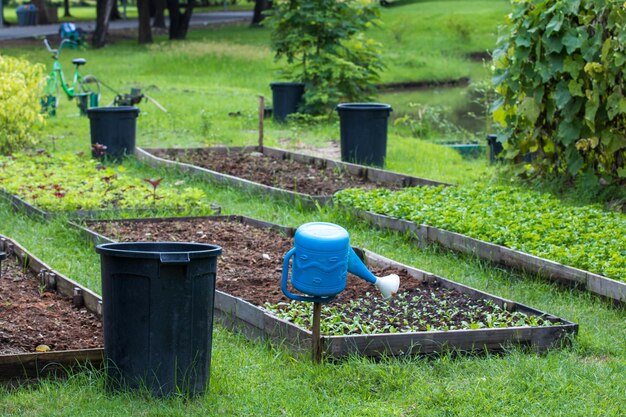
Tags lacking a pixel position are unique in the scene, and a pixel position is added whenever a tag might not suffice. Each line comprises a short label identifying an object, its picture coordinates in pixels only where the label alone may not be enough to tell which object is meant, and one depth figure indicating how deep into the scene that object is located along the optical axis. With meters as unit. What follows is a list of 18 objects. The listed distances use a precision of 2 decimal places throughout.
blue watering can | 5.61
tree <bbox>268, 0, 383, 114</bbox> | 17.95
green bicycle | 17.33
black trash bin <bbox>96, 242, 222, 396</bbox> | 5.11
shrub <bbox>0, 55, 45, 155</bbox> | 13.20
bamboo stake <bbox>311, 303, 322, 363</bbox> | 5.77
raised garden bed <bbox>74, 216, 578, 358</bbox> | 5.99
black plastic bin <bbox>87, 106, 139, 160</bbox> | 13.27
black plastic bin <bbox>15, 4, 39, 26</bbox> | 48.41
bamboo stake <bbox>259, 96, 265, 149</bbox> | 13.83
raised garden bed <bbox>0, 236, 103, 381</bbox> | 5.46
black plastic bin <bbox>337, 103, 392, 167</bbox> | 13.06
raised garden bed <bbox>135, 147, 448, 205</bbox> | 11.36
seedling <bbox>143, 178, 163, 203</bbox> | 9.66
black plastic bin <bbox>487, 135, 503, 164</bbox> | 12.94
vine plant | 10.13
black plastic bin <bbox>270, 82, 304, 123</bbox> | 18.00
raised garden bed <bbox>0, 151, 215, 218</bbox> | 9.84
